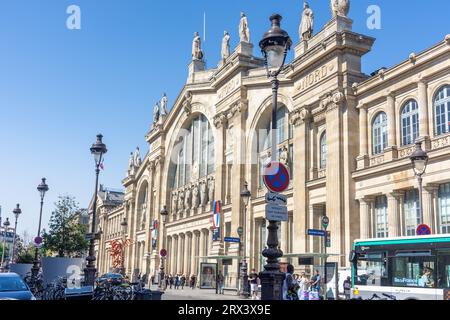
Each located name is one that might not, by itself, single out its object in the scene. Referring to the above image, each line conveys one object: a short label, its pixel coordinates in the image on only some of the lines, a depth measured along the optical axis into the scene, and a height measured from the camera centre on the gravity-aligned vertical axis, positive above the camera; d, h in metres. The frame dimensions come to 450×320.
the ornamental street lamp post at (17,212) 43.97 +3.94
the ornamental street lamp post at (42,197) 31.98 +3.96
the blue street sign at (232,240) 32.56 +1.52
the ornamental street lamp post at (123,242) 72.15 +2.78
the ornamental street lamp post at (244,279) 30.92 -0.94
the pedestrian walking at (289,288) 13.29 -0.59
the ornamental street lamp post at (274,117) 10.25 +3.36
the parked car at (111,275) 41.24 -1.13
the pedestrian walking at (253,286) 29.04 -1.23
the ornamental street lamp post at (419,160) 19.61 +4.03
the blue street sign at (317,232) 23.22 +1.48
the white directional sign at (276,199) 10.90 +1.38
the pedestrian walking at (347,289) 22.75 -0.99
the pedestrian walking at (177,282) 46.62 -1.81
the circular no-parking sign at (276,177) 10.74 +1.82
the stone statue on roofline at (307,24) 35.81 +16.61
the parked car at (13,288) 13.47 -0.78
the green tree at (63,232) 34.97 +1.87
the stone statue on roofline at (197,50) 58.32 +23.80
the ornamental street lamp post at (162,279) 44.16 -1.44
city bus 16.89 -0.01
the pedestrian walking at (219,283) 35.28 -1.33
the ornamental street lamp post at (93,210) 21.54 +2.09
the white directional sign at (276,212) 10.68 +1.07
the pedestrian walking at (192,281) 47.52 -1.67
